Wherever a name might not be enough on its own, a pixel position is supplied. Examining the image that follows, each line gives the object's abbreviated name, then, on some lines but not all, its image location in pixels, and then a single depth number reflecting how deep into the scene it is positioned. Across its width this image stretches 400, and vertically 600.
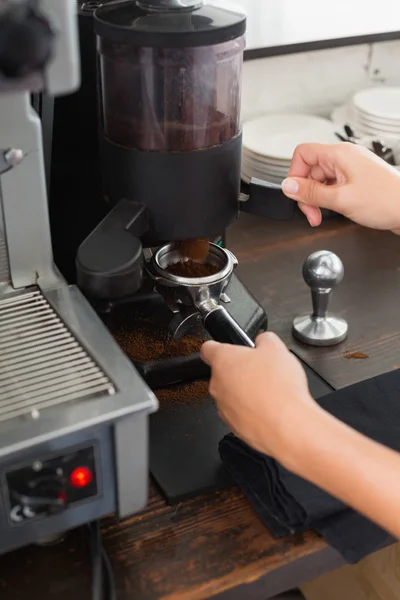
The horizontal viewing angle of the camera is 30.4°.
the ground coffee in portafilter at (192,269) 0.80
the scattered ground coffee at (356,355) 0.88
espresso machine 0.53
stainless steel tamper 0.88
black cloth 0.65
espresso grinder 0.65
